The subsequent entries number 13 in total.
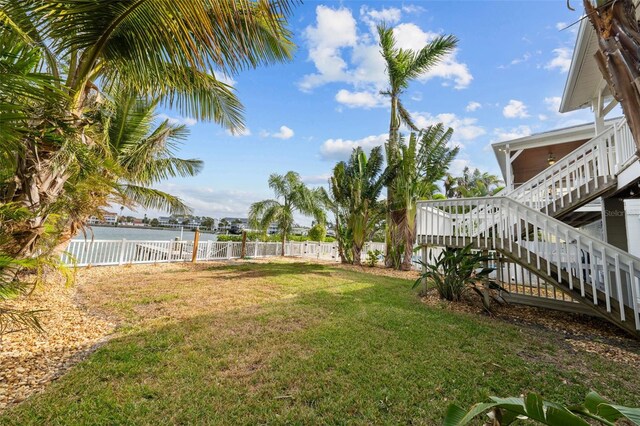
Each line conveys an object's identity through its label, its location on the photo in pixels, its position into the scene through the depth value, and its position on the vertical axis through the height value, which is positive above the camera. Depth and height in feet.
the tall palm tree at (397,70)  35.99 +24.06
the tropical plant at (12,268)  5.89 -1.00
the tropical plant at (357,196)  38.81 +7.16
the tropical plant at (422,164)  34.01 +10.62
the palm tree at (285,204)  52.85 +7.33
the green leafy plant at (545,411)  2.19 -1.33
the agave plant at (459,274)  18.52 -1.67
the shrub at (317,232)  63.98 +2.62
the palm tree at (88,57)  5.56 +4.83
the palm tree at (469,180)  95.59 +28.18
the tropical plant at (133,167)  10.66 +6.37
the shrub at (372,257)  41.75 -1.68
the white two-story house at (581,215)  13.98 +3.10
